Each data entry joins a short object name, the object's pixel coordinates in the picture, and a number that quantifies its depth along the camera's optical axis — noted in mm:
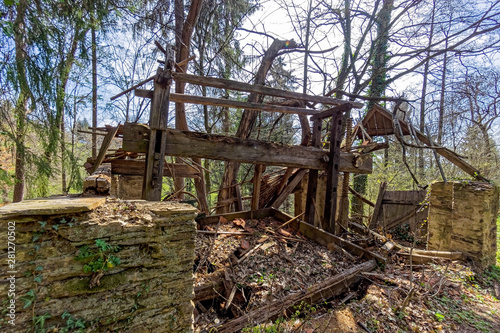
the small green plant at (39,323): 1293
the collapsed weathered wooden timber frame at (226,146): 2809
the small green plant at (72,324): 1366
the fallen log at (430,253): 3869
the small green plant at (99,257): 1437
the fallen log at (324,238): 3416
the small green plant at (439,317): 2454
